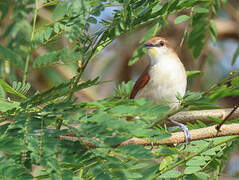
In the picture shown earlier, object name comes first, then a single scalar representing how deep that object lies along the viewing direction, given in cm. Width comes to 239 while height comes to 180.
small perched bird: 739
